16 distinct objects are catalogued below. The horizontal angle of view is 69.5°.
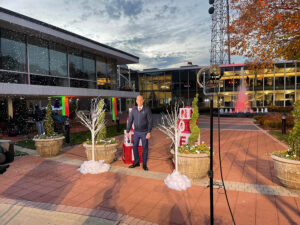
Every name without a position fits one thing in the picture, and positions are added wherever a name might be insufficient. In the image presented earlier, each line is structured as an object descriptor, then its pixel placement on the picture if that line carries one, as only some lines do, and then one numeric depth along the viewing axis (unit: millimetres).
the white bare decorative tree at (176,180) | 4352
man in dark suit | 5468
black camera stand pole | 2492
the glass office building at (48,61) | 11906
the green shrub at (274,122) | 13680
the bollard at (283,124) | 11500
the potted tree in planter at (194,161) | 4648
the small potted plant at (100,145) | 5871
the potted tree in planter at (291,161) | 4098
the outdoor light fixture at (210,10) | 29062
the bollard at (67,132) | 9748
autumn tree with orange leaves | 8570
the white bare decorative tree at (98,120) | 5715
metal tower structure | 33969
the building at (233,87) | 29922
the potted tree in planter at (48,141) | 6922
